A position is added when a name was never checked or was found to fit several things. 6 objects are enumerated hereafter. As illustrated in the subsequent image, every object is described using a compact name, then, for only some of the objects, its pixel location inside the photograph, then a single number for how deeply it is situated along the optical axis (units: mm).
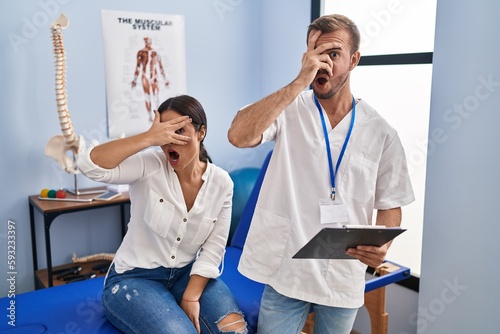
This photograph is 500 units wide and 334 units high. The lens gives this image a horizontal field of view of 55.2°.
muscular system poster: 2873
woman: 1634
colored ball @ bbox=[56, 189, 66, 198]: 2623
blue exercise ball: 3006
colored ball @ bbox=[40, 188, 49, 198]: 2646
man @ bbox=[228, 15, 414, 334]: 1516
